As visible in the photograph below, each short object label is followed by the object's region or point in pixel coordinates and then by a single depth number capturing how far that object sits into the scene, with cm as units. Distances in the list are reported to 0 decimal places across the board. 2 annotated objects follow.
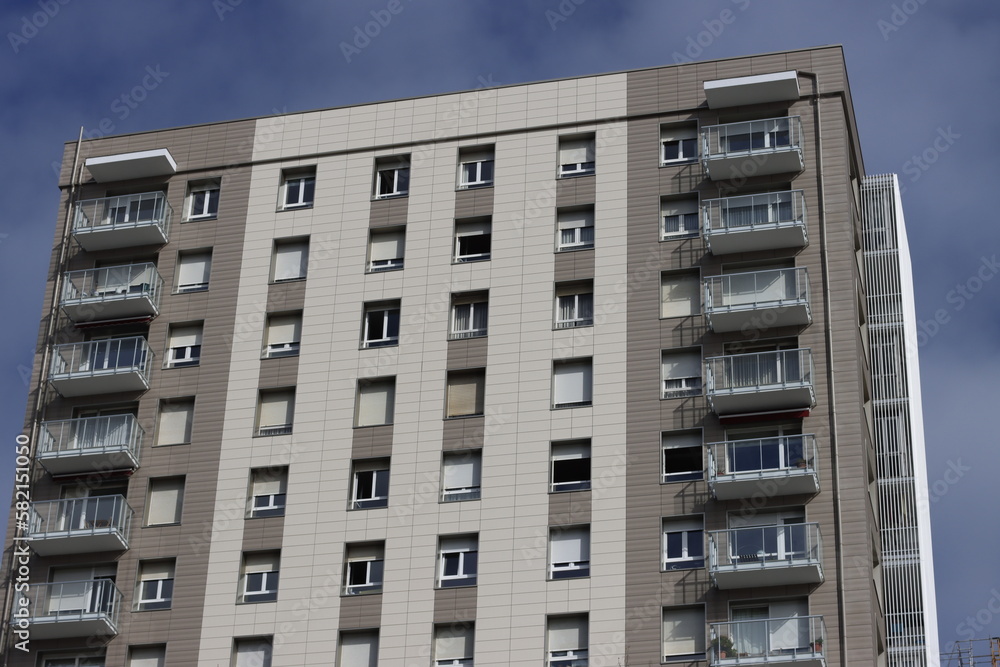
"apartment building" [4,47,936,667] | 4888
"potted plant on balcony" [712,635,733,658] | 4647
